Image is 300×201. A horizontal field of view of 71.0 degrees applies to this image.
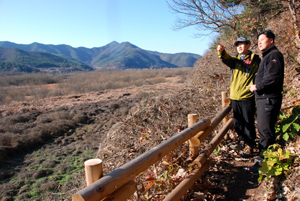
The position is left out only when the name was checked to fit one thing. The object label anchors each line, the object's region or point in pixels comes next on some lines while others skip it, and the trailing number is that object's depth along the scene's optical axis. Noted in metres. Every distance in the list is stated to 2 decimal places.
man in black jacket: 2.65
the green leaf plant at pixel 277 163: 2.37
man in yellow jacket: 3.31
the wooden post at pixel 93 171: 1.58
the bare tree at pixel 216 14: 11.12
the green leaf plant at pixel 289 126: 2.83
